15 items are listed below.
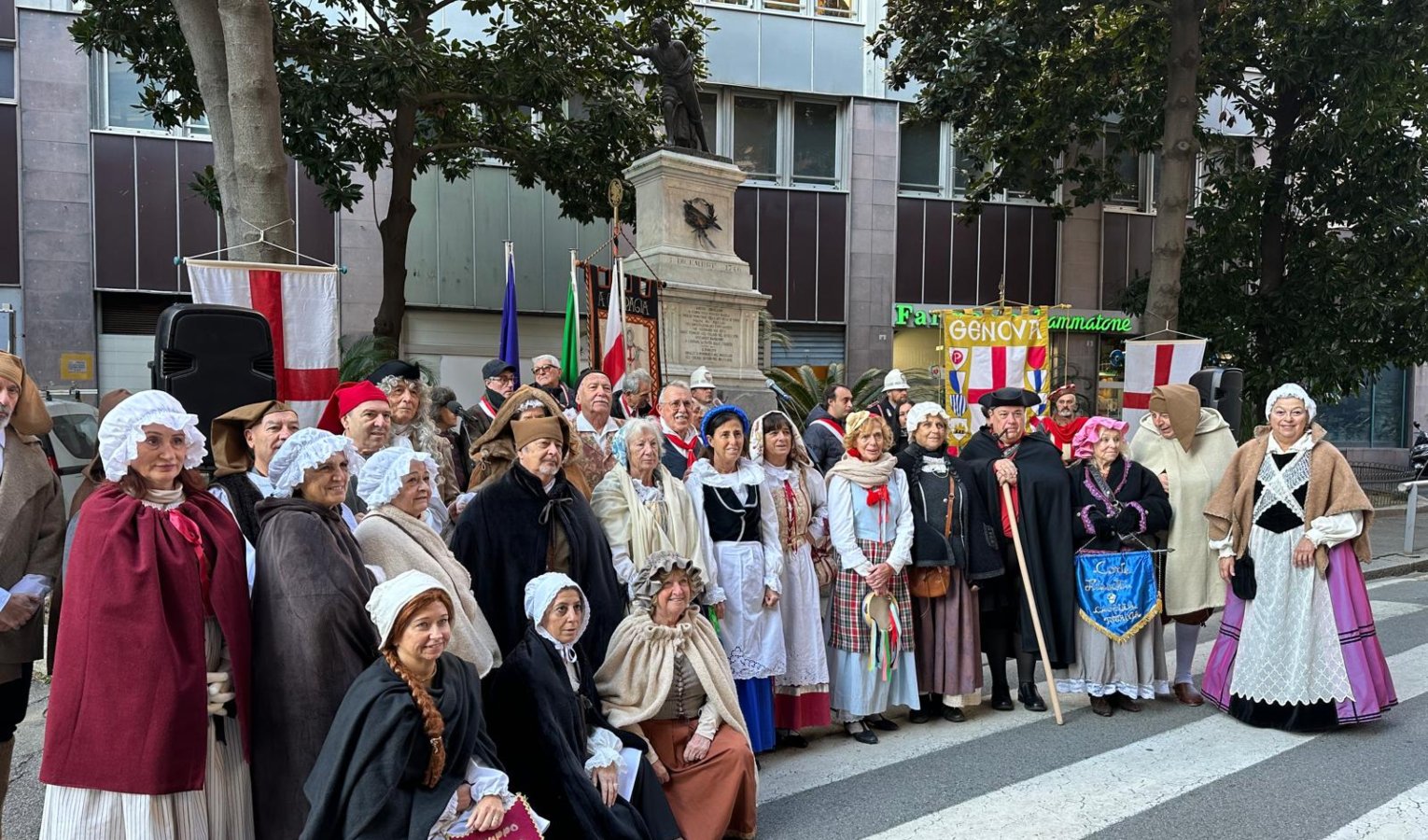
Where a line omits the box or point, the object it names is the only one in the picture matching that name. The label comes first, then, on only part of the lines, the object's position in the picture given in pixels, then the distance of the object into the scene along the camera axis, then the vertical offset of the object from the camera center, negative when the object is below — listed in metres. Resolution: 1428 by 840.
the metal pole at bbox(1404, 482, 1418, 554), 12.01 -1.61
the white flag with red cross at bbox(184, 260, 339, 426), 6.55 +0.43
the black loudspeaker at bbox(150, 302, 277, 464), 5.11 +0.10
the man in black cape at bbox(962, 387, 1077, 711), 6.05 -1.09
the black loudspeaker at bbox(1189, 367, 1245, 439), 9.48 -0.01
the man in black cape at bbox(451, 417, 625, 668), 4.23 -0.70
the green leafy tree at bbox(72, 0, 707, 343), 11.10 +3.71
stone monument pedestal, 11.45 +1.34
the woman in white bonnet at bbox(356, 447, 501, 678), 3.52 -0.58
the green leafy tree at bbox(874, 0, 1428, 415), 13.20 +3.86
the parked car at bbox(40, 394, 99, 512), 8.77 -0.58
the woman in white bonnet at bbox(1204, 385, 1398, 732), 5.65 -1.18
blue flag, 9.27 +0.48
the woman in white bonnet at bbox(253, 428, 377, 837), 3.08 -0.86
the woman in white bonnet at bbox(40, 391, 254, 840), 2.80 -0.83
